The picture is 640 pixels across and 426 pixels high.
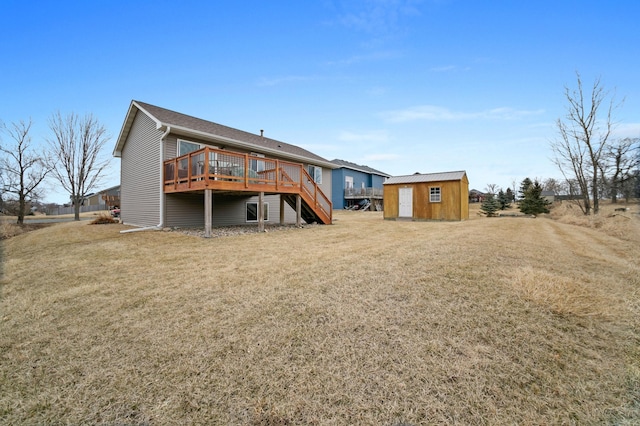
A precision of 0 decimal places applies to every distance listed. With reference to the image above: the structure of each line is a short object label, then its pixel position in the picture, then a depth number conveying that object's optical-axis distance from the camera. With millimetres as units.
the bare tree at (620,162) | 17750
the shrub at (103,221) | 14233
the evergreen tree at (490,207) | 25656
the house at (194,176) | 9598
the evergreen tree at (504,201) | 33469
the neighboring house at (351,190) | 29641
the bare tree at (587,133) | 18594
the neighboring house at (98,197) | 45312
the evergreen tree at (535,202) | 23859
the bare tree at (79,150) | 19250
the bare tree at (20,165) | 16688
